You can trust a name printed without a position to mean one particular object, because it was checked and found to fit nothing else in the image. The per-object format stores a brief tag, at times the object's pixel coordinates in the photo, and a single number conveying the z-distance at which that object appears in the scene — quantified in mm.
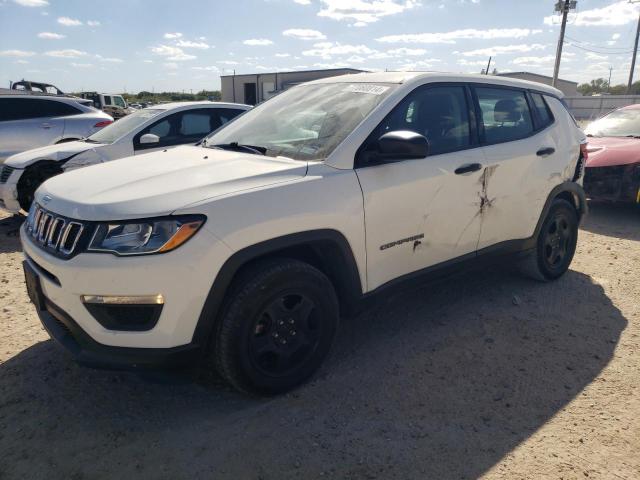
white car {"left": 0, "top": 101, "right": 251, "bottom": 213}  6191
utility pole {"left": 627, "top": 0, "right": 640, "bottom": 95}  39300
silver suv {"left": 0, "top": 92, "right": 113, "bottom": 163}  7840
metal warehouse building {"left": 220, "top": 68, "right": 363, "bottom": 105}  40562
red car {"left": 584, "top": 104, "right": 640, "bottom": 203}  6879
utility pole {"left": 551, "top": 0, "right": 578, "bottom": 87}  34219
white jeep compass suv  2301
